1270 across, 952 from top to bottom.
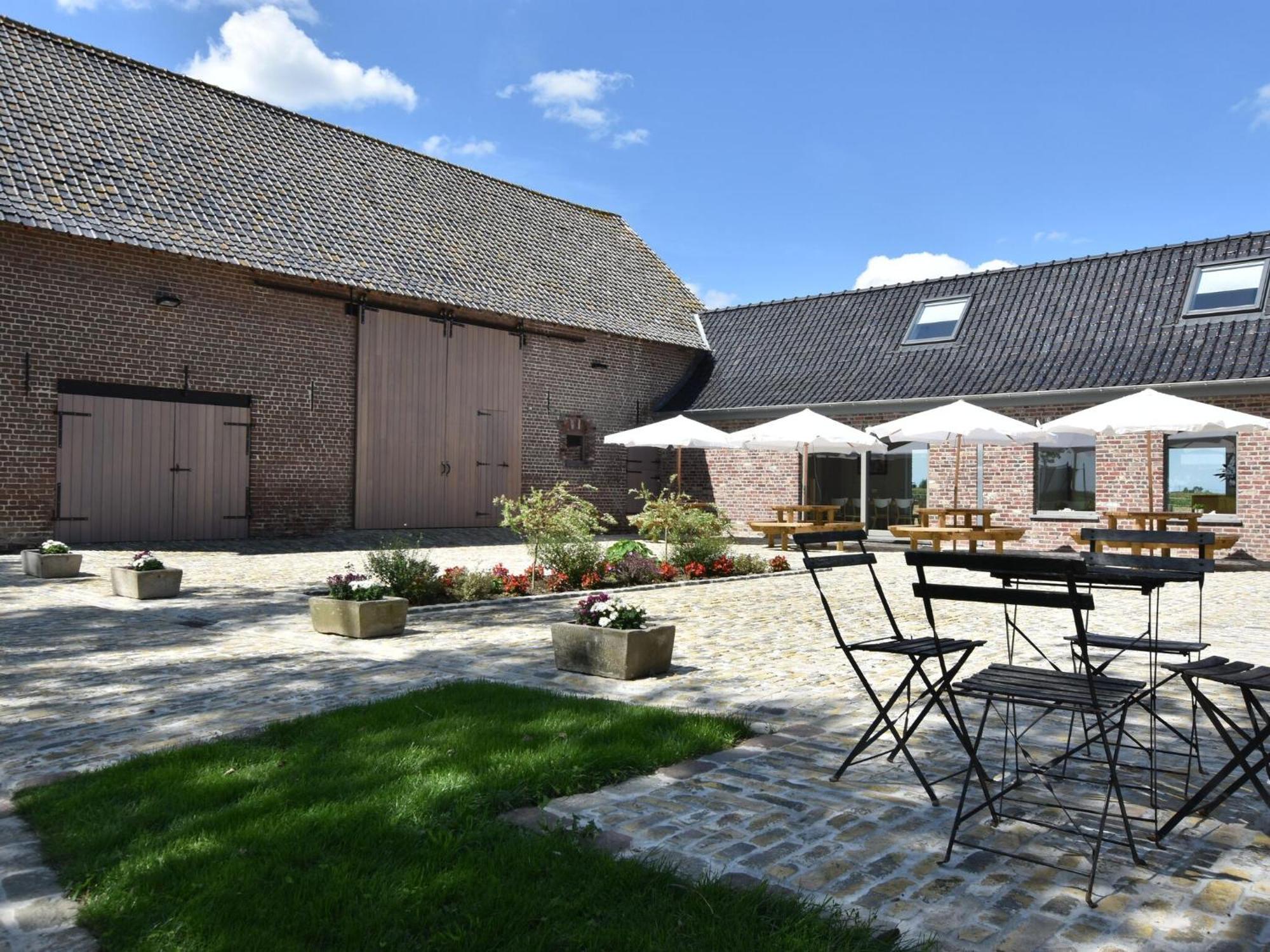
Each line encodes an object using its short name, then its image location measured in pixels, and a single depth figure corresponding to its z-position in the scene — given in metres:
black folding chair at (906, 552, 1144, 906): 3.17
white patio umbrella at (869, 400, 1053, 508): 14.93
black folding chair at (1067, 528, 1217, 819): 4.08
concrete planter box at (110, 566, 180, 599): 9.28
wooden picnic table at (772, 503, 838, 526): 17.39
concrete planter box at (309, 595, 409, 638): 7.32
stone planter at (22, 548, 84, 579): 10.80
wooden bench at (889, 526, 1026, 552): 15.38
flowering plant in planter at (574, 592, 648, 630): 6.04
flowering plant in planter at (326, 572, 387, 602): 7.46
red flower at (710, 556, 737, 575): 12.29
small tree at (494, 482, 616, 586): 10.82
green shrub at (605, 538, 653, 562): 11.45
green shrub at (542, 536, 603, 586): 10.79
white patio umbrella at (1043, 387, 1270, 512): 13.01
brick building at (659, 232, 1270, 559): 15.64
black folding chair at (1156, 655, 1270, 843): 3.13
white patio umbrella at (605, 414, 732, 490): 16.77
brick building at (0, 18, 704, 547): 13.83
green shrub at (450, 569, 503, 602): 9.27
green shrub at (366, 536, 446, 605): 8.84
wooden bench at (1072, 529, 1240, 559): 12.61
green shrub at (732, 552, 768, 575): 12.70
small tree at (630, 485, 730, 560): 12.63
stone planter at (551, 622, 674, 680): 5.88
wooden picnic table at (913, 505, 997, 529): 15.67
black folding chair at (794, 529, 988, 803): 3.62
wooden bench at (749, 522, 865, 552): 16.64
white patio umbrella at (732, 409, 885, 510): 16.09
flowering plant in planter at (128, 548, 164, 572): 9.37
